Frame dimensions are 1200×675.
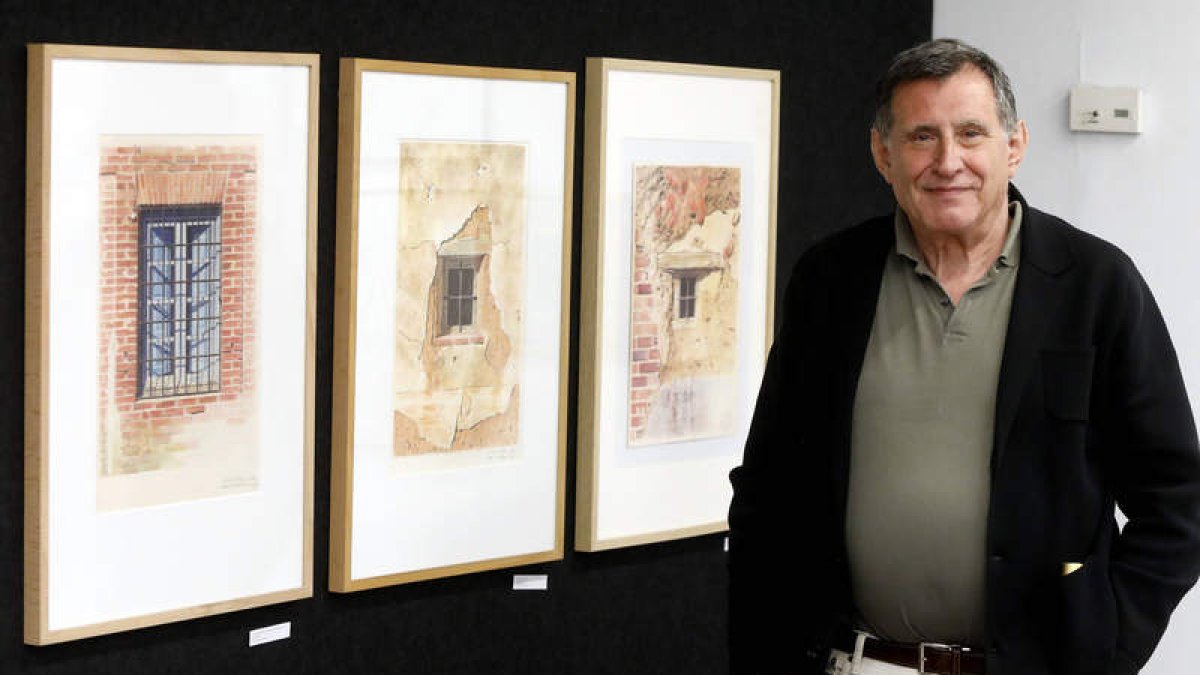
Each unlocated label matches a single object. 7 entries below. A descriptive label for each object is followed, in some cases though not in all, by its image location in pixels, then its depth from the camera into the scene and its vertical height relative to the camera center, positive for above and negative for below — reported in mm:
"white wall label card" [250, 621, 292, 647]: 3512 -729
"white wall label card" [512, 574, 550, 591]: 3975 -694
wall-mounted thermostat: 4320 +458
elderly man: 2703 -232
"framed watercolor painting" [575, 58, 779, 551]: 4012 -16
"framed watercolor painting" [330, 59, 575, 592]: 3568 -91
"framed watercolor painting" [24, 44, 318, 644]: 3098 -118
